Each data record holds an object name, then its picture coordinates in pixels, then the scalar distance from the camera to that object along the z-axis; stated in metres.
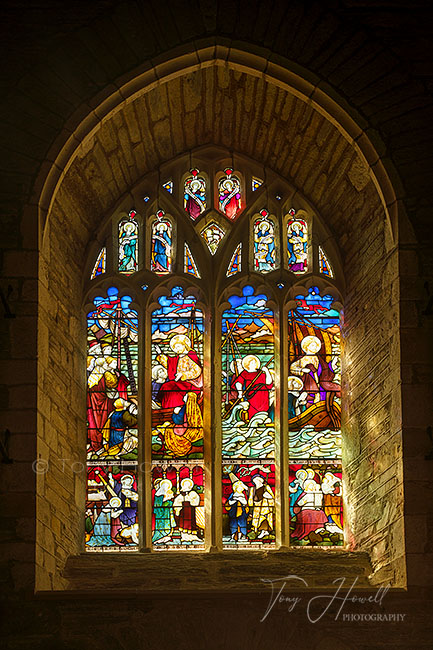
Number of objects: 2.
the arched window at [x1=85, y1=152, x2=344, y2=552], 9.77
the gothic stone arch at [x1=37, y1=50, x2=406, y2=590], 8.81
